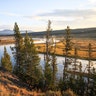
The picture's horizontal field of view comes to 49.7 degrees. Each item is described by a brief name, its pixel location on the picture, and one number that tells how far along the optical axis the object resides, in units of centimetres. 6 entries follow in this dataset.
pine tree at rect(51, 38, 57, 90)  1984
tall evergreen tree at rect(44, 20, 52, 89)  1946
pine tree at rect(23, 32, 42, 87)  1997
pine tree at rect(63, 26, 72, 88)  2063
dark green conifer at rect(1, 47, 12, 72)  2639
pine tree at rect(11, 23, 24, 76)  2259
